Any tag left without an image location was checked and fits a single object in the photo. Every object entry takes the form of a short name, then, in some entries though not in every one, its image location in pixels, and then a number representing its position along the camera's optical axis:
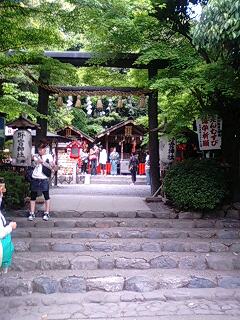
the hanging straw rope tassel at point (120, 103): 14.58
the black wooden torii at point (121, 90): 12.45
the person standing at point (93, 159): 26.50
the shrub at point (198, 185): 9.84
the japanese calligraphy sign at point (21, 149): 12.66
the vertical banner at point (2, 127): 10.89
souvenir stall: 23.19
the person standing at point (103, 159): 28.27
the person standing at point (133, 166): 20.99
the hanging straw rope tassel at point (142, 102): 14.10
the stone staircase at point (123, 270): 5.68
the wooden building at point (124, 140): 31.67
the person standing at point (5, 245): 4.64
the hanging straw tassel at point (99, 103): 14.84
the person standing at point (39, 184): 9.48
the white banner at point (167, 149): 13.06
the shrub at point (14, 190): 10.01
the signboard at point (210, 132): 10.93
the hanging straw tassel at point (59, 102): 13.93
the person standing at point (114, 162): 28.29
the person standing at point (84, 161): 26.81
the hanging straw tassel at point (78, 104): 14.45
